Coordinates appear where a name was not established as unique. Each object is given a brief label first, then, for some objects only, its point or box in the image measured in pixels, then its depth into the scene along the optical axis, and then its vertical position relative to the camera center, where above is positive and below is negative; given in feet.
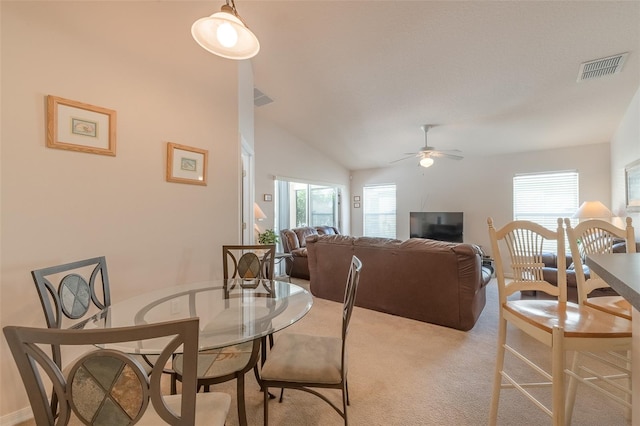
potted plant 15.31 -1.44
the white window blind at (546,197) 15.85 +0.93
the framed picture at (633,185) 10.14 +1.08
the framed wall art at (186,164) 7.78 +1.46
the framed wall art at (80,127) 5.76 +1.95
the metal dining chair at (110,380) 2.27 -1.53
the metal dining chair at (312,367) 4.41 -2.59
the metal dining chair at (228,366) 4.23 -2.69
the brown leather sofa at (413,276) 8.87 -2.36
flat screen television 18.79 -0.97
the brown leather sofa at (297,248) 16.26 -2.27
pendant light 4.48 +3.05
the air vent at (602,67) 8.77 +4.92
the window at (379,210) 22.47 +0.18
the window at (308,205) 22.56 +0.63
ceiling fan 14.10 +3.06
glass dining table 4.21 -1.95
